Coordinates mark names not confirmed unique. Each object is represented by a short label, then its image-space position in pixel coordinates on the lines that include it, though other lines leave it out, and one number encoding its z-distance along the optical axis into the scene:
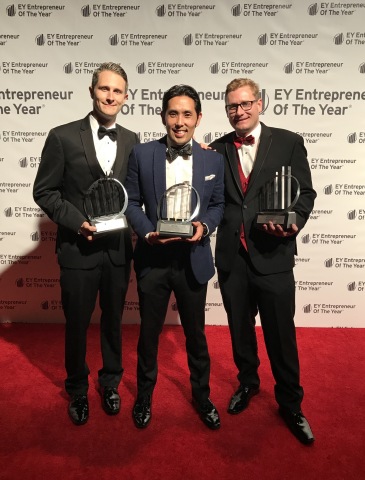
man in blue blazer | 2.35
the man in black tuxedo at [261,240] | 2.47
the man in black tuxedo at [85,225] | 2.51
